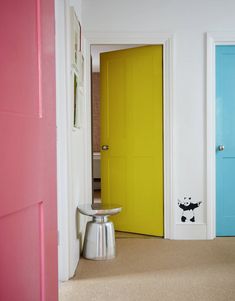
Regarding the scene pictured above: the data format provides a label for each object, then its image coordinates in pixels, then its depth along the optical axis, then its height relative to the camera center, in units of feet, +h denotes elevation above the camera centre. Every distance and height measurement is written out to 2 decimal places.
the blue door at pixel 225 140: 9.90 -0.04
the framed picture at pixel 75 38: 7.31 +2.72
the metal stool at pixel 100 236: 8.18 -2.67
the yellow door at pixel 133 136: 10.04 +0.13
